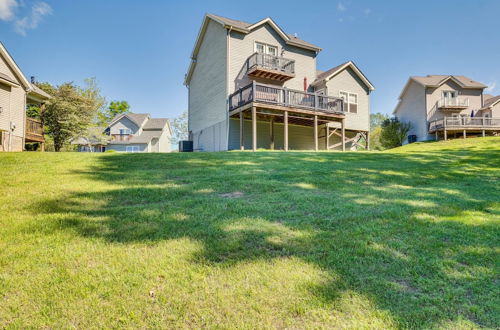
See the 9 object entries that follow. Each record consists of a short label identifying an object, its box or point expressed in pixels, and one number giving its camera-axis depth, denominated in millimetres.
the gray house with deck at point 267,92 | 16250
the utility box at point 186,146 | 21141
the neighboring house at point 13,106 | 16078
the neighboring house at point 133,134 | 38844
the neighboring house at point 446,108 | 26984
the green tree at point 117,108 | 50788
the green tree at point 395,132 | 30000
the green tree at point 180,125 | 62281
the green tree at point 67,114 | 26562
